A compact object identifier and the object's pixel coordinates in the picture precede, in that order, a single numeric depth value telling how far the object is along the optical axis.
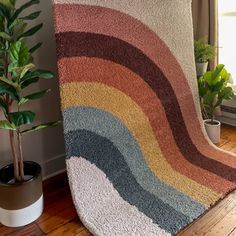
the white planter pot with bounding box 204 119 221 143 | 2.33
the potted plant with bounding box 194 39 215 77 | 2.32
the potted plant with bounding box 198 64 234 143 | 2.22
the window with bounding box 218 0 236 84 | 2.60
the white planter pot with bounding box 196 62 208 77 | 2.38
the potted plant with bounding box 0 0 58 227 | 1.23
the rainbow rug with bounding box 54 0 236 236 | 1.50
